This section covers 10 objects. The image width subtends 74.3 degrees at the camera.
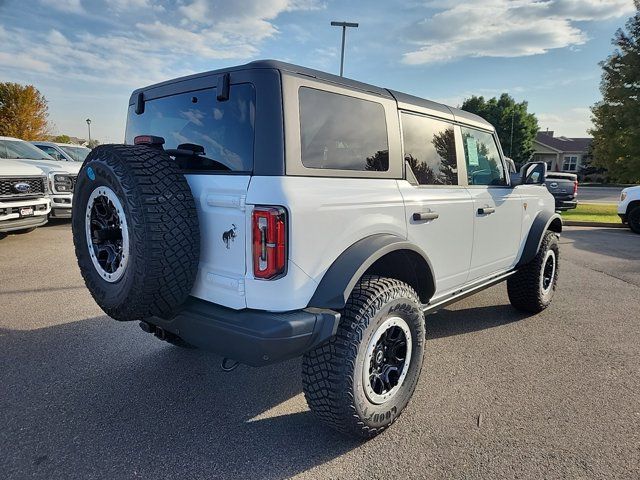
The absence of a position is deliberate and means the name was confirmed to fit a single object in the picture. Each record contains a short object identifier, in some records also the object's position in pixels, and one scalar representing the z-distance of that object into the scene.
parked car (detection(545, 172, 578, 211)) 14.86
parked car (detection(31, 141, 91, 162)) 11.54
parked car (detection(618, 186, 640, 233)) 11.33
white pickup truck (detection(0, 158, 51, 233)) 6.91
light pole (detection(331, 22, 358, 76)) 16.67
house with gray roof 55.34
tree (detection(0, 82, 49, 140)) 27.61
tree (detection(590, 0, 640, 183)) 18.58
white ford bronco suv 2.04
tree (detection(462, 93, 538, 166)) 40.47
